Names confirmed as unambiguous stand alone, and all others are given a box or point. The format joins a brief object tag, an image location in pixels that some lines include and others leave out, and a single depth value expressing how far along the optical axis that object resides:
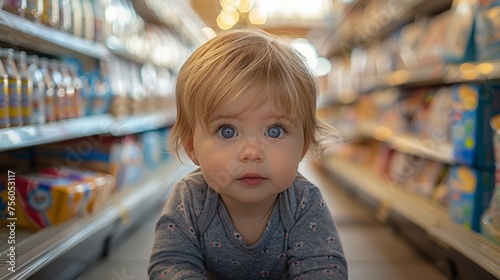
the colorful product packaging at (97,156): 2.13
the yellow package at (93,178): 1.97
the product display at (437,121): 1.80
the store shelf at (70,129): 1.42
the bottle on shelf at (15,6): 1.46
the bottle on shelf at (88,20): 2.14
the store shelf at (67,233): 1.34
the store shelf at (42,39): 1.47
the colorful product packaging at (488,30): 1.66
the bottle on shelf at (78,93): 2.07
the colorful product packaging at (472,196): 1.81
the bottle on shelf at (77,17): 2.01
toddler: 1.03
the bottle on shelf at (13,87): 1.51
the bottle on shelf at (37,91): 1.67
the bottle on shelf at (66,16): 1.90
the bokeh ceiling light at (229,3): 5.86
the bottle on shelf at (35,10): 1.59
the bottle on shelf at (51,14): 1.73
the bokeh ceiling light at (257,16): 6.40
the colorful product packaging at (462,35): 1.88
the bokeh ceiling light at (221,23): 6.96
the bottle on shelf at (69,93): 1.97
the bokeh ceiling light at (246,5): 6.12
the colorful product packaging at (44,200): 1.70
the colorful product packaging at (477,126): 1.82
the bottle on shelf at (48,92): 1.78
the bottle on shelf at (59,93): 1.88
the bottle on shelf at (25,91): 1.60
